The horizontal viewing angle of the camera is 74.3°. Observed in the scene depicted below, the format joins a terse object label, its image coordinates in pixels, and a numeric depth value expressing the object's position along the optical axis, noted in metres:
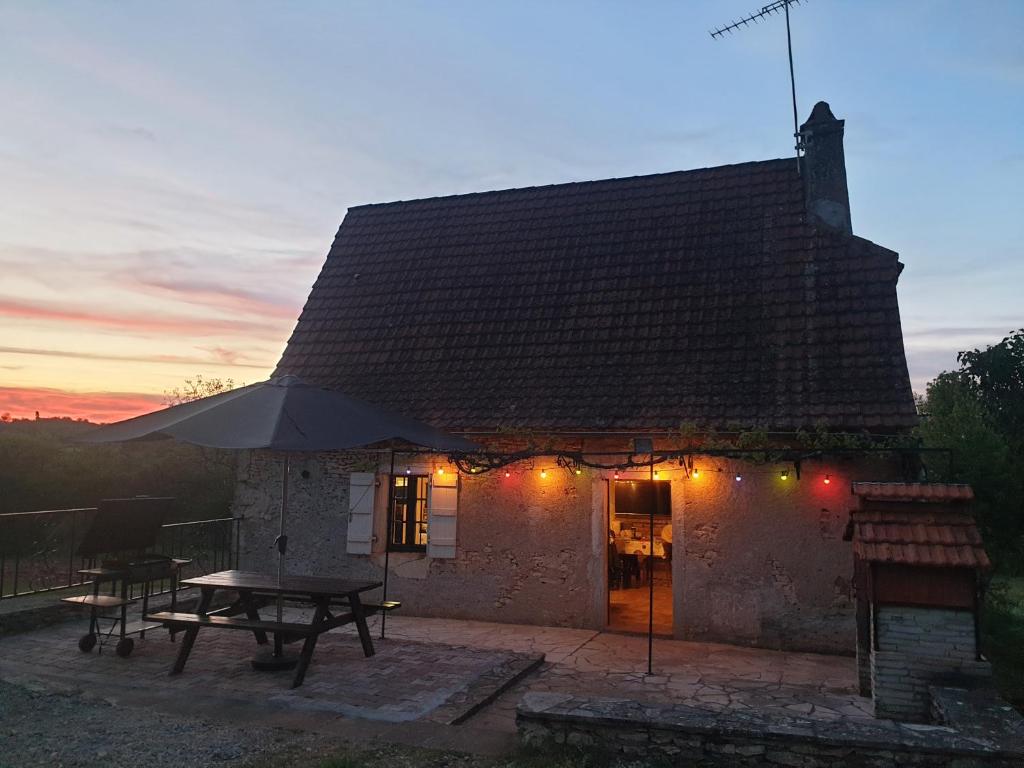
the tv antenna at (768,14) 11.48
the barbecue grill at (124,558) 7.21
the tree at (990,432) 11.69
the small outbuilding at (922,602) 5.51
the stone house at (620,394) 8.46
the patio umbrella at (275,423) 6.25
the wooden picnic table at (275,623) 6.44
